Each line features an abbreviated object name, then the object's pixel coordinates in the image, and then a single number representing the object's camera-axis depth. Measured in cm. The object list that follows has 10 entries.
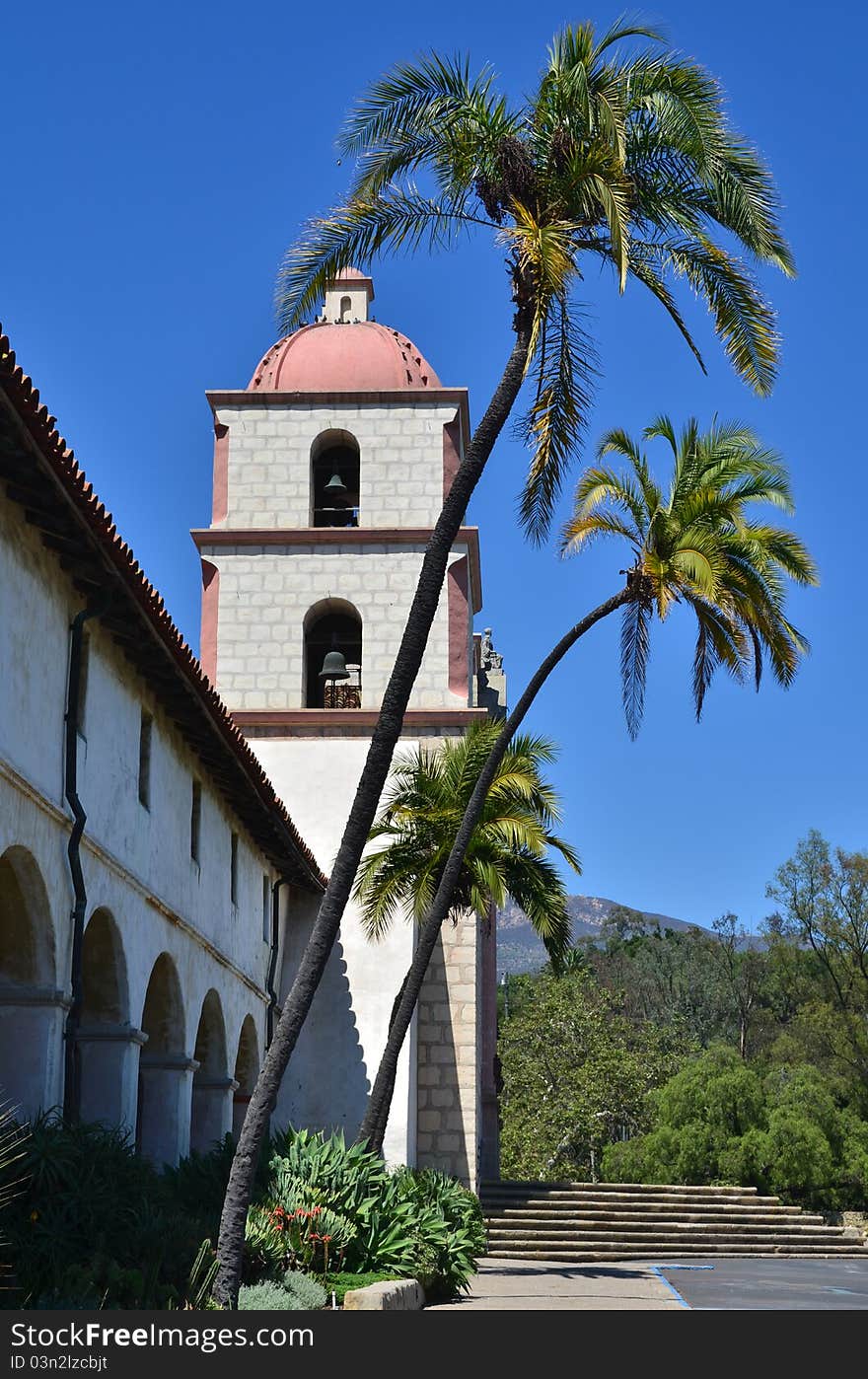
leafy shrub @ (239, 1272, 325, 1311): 1297
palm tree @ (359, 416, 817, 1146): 2077
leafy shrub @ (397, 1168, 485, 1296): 1777
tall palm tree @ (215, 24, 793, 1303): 1411
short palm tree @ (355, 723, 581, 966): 2412
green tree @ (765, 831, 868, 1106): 5147
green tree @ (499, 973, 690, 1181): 5075
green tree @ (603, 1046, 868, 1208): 4022
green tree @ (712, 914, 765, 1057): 7238
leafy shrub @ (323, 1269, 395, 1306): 1506
